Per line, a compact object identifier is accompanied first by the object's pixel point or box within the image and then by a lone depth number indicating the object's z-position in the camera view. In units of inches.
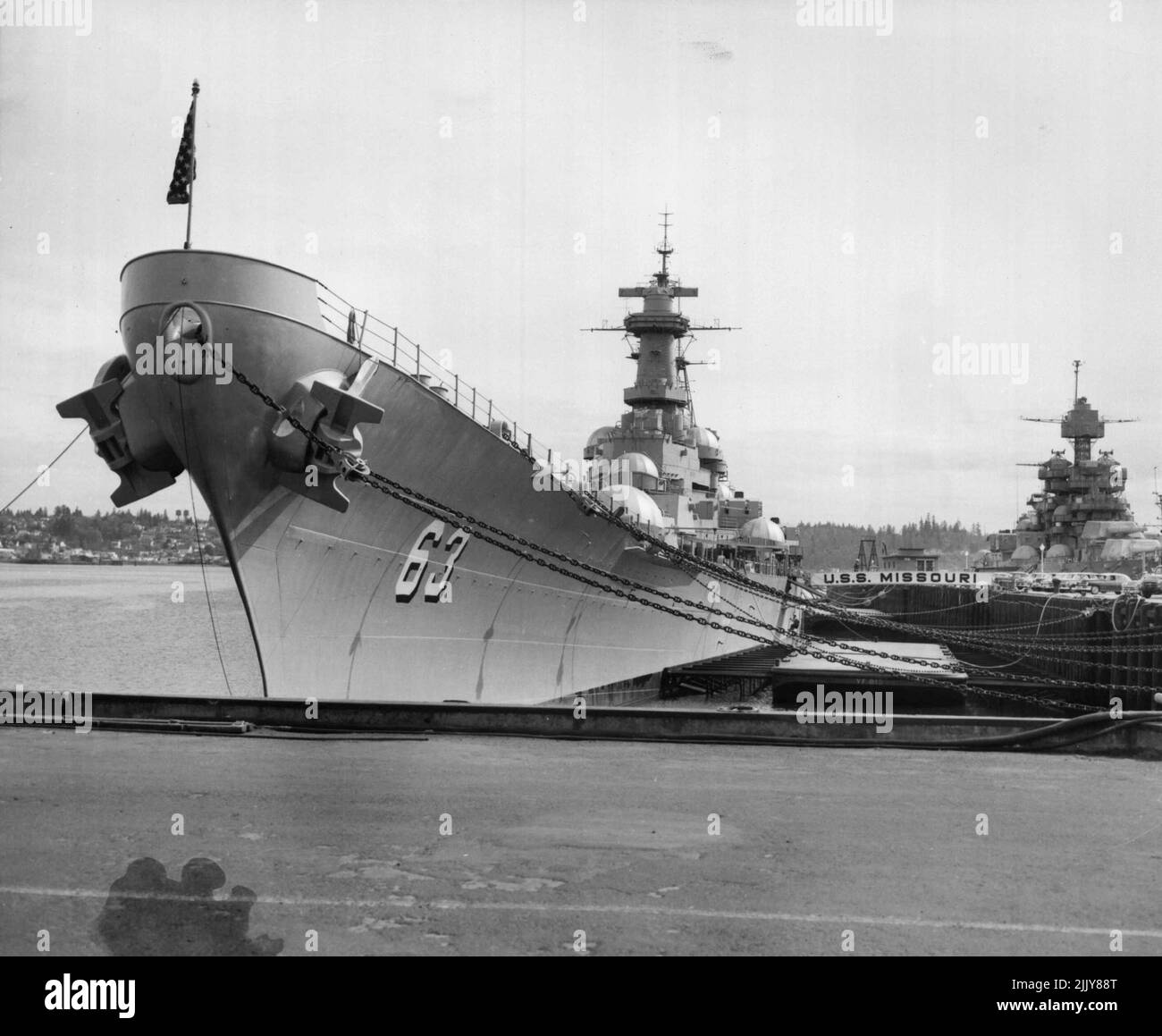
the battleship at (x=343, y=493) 353.1
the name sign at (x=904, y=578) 2261.3
